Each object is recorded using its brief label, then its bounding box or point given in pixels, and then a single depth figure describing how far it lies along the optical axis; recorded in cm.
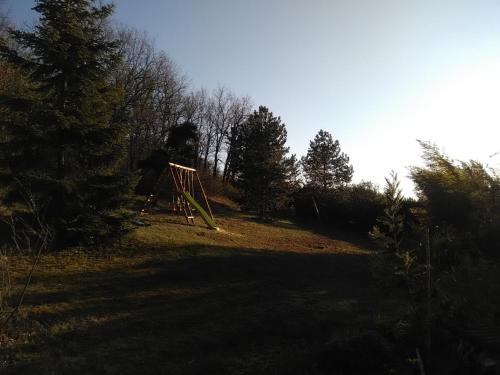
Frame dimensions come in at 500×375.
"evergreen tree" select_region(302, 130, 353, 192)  4300
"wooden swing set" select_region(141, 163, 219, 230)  2069
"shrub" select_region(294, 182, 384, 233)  3444
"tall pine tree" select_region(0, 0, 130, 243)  1262
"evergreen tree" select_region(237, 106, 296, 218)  3150
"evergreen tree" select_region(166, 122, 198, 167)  3081
